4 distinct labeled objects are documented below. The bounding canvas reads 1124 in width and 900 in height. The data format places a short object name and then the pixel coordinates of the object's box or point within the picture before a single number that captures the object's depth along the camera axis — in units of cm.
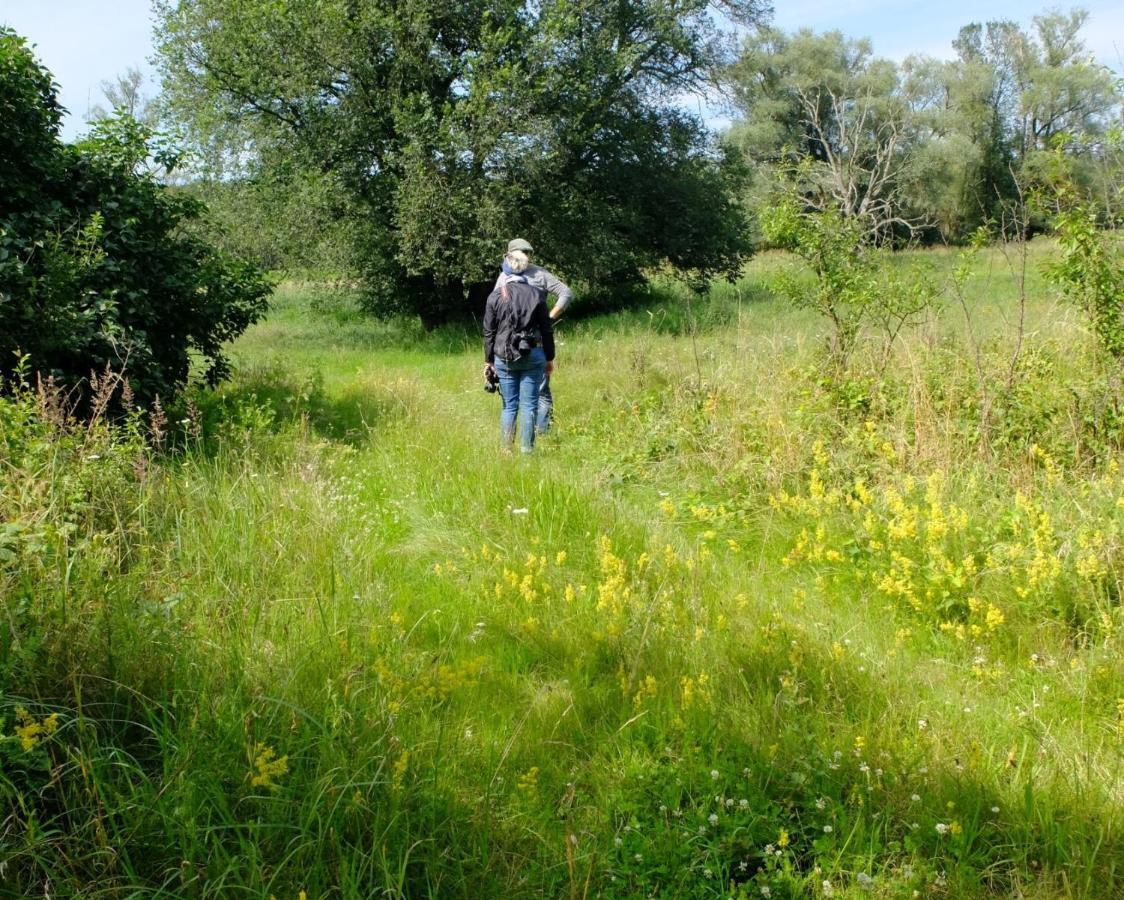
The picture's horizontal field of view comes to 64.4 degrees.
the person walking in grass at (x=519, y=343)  741
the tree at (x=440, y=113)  1520
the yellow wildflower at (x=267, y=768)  252
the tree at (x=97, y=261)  647
